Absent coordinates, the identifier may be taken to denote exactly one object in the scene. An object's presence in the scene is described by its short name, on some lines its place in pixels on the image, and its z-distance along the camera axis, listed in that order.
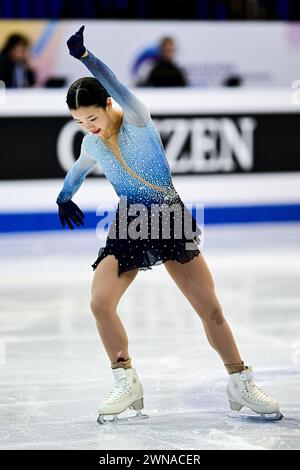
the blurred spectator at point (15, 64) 18.50
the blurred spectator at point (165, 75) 19.02
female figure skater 6.68
